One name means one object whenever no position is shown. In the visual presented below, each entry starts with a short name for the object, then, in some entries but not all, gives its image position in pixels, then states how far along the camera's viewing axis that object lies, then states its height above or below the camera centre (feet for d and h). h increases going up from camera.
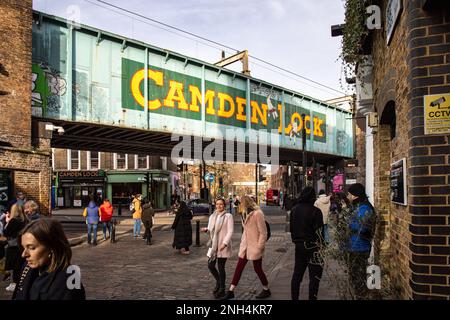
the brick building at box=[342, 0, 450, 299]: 11.53 +0.38
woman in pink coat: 21.45 -3.63
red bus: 190.86 -12.46
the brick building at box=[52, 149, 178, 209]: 136.05 -1.32
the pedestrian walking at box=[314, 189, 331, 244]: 36.64 -3.09
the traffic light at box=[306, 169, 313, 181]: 74.58 -0.49
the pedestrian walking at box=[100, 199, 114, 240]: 49.20 -4.77
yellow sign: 11.53 +1.64
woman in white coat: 21.91 -3.89
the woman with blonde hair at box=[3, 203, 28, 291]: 22.89 -3.89
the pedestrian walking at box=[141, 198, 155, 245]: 46.94 -5.44
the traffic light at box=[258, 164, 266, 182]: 104.83 -0.32
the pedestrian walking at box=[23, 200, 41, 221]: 23.84 -2.15
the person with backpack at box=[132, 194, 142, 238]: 52.37 -5.22
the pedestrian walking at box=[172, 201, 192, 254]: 39.04 -5.62
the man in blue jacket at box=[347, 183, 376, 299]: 16.03 -3.09
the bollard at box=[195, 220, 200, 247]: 44.21 -7.29
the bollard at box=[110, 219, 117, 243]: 48.24 -7.45
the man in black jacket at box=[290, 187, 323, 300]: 18.66 -3.30
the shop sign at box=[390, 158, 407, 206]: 13.52 -0.40
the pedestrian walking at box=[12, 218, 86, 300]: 8.30 -1.95
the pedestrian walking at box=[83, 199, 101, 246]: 45.83 -5.03
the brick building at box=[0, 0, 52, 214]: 45.65 +7.35
